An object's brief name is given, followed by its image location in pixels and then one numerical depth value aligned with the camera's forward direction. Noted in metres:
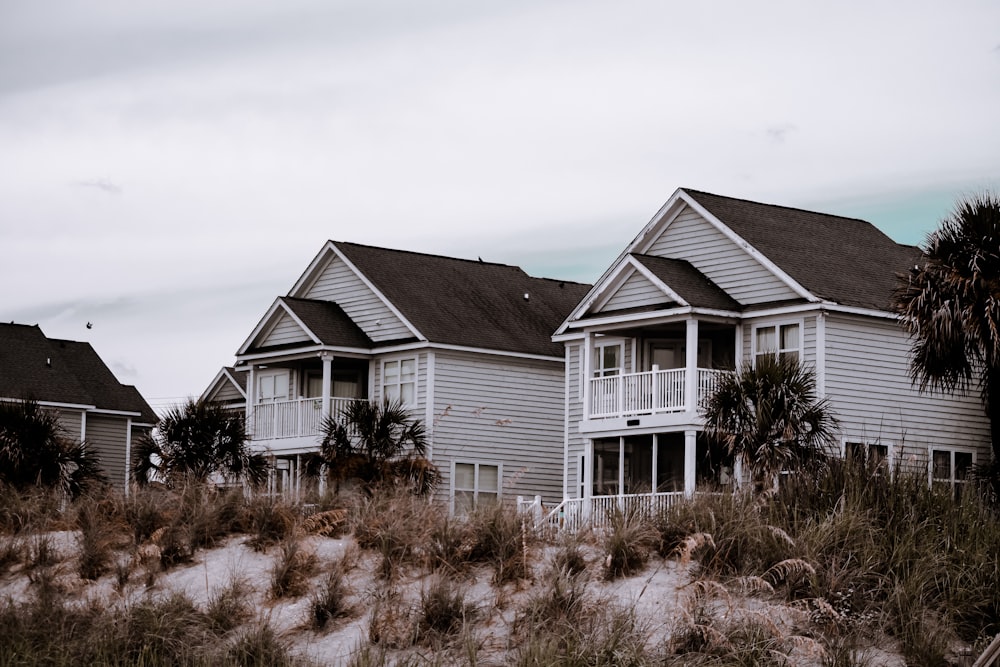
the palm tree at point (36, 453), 40.78
